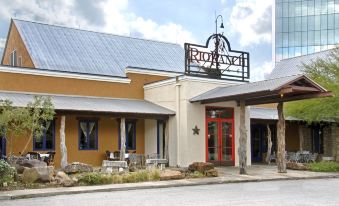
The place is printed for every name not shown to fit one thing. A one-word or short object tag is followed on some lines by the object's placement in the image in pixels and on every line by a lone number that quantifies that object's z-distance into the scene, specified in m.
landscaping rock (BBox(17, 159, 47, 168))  17.79
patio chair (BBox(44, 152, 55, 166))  21.06
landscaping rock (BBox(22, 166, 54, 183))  15.92
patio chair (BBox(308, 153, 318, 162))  27.72
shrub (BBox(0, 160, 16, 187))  15.12
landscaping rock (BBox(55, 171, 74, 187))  15.60
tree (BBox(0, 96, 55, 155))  17.15
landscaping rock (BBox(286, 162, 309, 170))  23.08
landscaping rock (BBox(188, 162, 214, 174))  18.95
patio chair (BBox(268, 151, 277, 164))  28.72
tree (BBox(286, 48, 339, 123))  25.23
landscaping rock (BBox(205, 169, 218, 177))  18.77
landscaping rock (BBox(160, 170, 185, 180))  17.65
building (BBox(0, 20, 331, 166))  22.31
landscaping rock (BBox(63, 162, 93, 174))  18.80
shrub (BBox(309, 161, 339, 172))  22.59
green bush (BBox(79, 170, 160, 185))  16.27
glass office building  82.94
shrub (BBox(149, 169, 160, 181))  17.52
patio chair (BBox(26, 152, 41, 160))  20.60
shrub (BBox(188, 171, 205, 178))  18.50
